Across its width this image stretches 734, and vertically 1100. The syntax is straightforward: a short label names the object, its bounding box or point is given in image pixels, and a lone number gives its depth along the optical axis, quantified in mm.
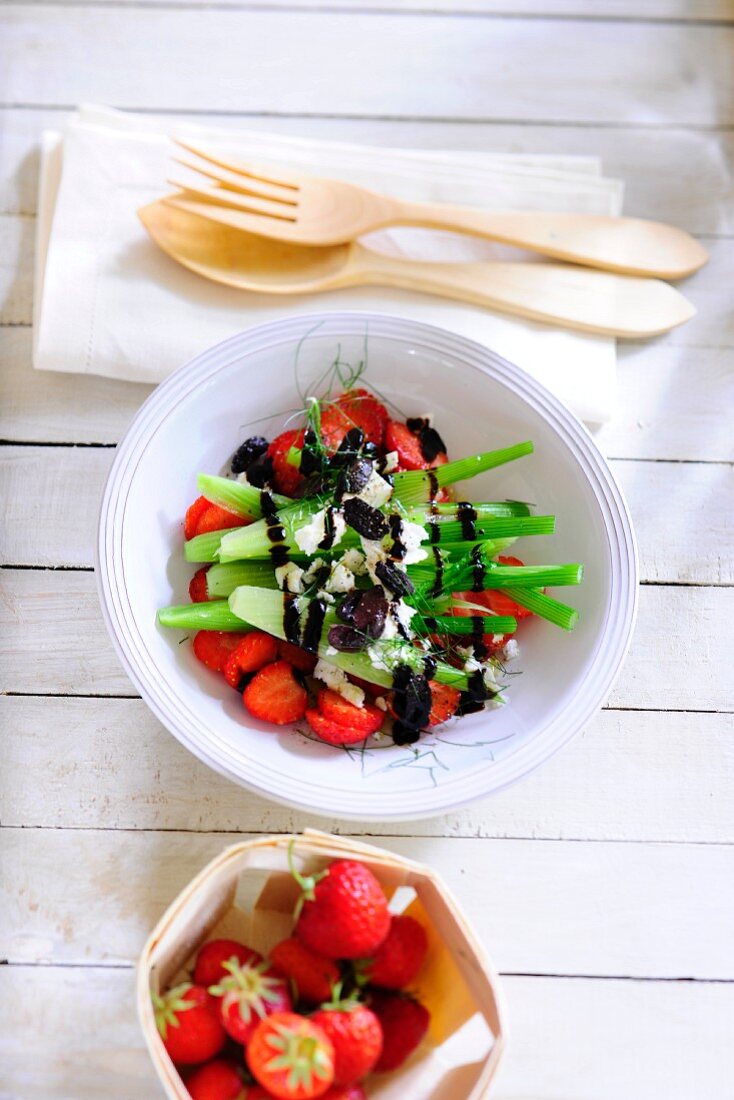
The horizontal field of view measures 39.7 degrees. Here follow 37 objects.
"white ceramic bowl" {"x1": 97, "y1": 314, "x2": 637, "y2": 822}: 913
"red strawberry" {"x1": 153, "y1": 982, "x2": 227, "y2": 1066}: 831
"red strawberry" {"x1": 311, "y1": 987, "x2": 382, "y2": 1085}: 801
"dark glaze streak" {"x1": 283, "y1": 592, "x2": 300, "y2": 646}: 953
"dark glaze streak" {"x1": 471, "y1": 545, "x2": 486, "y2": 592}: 985
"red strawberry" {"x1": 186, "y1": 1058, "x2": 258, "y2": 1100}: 820
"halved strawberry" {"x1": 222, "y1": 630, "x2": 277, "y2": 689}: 969
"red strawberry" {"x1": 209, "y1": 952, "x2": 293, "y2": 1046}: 810
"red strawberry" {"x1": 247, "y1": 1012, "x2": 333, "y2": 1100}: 762
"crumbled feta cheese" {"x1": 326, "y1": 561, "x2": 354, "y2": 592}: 954
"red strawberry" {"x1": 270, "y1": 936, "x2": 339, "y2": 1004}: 849
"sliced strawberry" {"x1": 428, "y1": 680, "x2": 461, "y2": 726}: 968
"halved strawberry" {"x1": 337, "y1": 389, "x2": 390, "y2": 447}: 1072
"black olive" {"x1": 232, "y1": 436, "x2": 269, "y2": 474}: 1063
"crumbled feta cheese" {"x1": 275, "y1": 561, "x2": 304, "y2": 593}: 972
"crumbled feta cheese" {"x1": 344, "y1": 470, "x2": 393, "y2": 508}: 984
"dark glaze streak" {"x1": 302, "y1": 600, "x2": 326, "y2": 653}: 948
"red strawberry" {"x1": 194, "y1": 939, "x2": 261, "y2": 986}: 869
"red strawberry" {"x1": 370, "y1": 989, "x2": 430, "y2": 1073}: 864
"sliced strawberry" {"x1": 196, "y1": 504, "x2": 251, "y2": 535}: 1021
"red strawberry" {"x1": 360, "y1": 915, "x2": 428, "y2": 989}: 877
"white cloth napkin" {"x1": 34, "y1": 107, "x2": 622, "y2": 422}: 1194
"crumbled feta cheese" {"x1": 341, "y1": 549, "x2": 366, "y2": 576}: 963
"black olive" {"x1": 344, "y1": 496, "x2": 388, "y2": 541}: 944
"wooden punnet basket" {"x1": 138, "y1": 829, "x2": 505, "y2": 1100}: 868
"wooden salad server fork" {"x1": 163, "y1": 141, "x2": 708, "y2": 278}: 1194
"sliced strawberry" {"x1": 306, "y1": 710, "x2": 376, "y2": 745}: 943
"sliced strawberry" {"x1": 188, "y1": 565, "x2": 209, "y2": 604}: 1015
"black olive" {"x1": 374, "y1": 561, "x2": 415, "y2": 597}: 936
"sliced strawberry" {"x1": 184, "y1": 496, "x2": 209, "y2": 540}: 1031
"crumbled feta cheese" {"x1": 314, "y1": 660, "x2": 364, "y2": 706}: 949
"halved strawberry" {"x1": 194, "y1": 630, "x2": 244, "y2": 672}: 990
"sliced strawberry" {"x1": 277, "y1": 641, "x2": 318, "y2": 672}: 985
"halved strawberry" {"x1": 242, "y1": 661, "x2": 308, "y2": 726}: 959
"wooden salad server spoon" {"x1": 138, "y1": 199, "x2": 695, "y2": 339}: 1216
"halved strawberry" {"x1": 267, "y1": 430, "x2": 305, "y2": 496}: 1037
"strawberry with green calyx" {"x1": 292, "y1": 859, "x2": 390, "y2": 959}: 849
